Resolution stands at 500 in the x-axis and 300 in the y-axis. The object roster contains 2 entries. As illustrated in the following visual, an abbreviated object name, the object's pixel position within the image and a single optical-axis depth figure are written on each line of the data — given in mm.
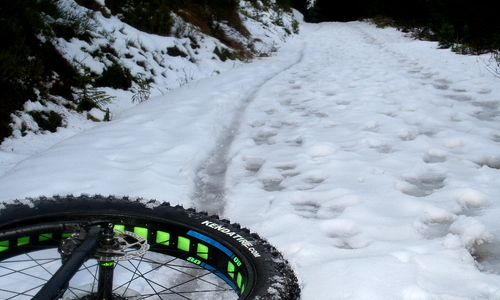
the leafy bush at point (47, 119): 4537
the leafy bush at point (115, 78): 6020
